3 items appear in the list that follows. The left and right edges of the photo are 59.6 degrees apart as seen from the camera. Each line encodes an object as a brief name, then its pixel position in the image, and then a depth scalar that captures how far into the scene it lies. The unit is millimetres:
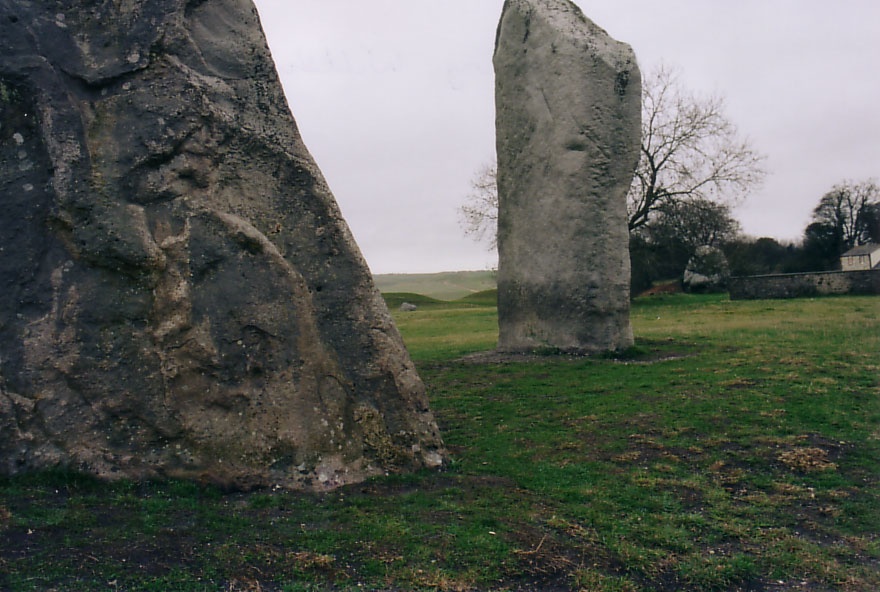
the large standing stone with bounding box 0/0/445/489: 5320
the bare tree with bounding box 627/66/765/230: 30188
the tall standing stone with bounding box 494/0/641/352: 12117
